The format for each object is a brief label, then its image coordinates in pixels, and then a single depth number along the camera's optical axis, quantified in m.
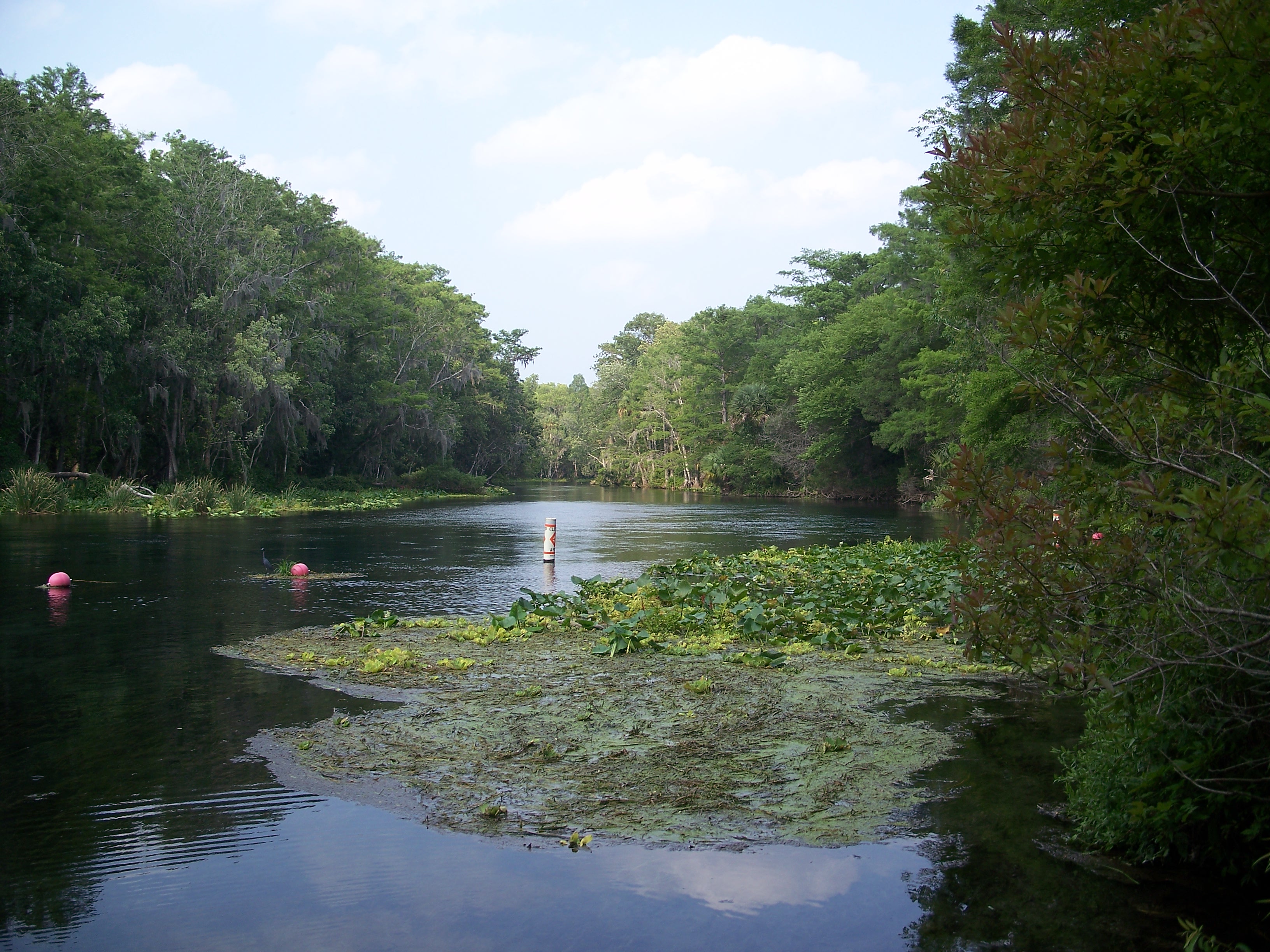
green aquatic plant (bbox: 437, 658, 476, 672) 8.11
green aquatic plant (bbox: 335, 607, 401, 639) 9.93
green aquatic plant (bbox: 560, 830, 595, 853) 4.42
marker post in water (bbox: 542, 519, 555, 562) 17.59
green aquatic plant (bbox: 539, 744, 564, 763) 5.62
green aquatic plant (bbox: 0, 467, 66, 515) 26.92
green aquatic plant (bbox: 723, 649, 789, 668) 8.17
